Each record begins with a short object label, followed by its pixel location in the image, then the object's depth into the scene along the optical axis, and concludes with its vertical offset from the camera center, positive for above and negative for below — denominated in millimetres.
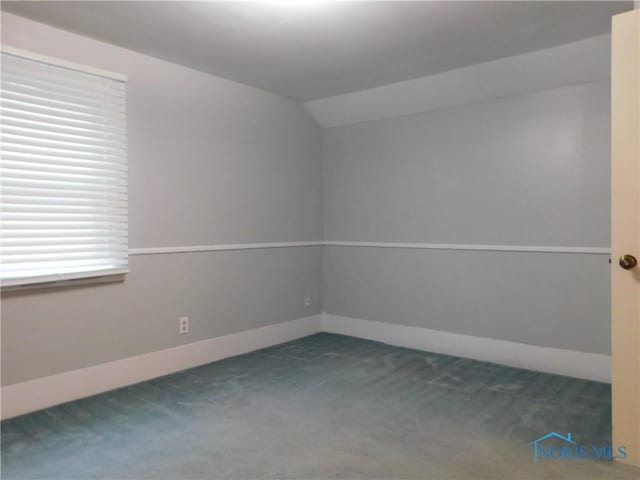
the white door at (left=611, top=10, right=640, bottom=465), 2061 +12
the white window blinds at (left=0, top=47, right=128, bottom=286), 2590 +409
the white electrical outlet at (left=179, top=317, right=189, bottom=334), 3453 -657
